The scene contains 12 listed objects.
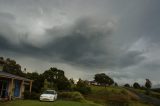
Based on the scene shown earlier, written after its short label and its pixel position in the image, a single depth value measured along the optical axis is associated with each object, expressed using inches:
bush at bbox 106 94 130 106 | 1075.5
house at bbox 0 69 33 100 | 616.4
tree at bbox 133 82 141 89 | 2170.2
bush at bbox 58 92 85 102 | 743.8
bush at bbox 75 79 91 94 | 1070.2
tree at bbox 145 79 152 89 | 2124.1
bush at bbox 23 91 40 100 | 716.8
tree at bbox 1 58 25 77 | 1257.9
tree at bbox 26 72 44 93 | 904.0
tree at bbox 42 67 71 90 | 1011.2
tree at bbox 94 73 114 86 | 1988.2
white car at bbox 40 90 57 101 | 635.2
